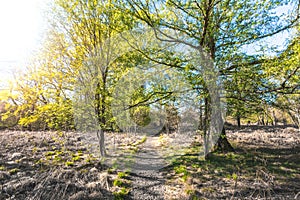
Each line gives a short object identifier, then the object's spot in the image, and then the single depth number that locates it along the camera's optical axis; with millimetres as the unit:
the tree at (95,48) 4770
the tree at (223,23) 4371
